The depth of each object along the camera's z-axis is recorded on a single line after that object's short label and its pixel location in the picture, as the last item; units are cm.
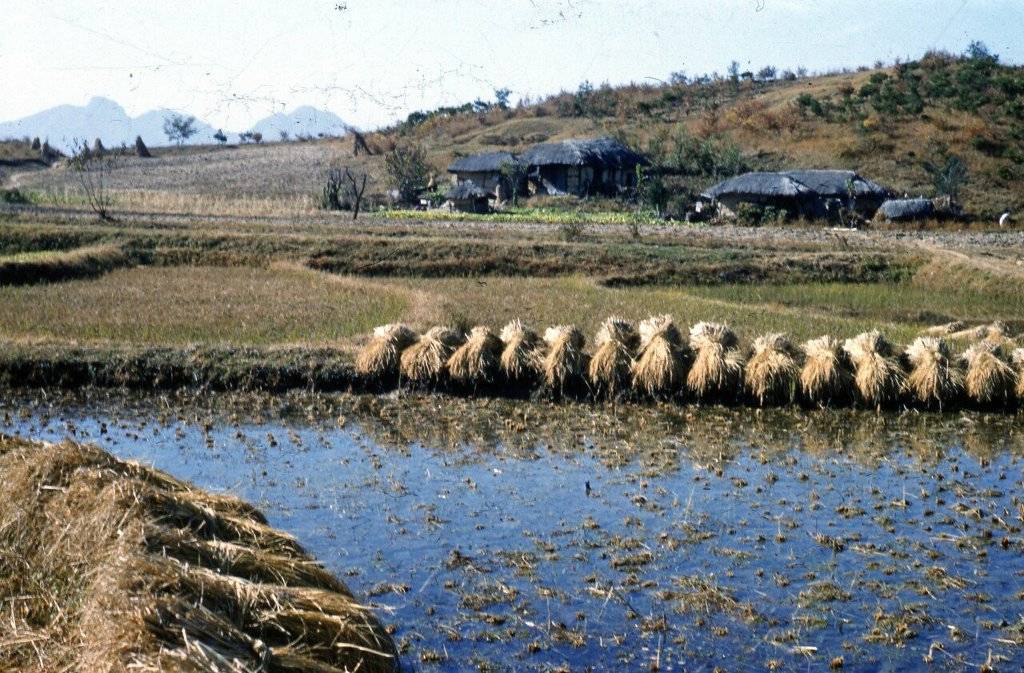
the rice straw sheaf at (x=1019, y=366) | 1334
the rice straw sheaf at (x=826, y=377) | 1344
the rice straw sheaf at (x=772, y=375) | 1341
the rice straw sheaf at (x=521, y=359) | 1396
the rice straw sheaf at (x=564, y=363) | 1379
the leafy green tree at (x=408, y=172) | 5088
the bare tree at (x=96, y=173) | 3462
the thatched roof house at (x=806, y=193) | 4253
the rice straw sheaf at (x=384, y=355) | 1409
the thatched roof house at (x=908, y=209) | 3956
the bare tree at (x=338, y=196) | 4619
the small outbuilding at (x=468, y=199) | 4628
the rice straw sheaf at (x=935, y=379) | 1334
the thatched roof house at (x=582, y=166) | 5150
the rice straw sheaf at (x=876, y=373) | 1333
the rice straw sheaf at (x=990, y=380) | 1334
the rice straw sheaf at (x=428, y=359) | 1398
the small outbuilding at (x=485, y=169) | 5325
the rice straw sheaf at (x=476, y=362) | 1392
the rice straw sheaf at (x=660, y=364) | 1364
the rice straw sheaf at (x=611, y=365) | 1375
